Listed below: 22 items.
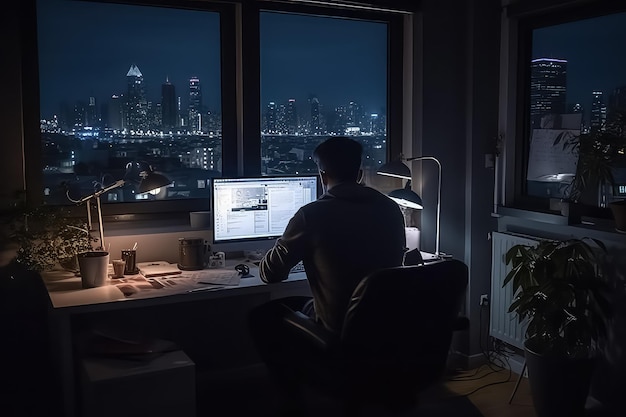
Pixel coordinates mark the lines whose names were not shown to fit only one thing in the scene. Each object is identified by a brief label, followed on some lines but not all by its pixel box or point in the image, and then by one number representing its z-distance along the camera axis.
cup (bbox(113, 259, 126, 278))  3.03
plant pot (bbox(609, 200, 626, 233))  3.16
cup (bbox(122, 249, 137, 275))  3.10
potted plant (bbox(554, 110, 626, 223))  3.26
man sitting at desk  2.45
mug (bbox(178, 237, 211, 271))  3.20
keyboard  3.15
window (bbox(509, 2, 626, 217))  3.48
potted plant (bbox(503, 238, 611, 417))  3.08
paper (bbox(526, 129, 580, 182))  3.70
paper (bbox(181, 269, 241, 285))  2.96
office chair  2.22
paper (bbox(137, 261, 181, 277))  3.12
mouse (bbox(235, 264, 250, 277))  3.09
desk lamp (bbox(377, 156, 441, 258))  3.47
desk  2.60
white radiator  3.70
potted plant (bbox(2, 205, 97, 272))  2.92
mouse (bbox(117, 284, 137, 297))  2.73
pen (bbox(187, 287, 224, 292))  2.80
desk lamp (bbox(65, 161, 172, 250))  3.06
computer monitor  3.26
